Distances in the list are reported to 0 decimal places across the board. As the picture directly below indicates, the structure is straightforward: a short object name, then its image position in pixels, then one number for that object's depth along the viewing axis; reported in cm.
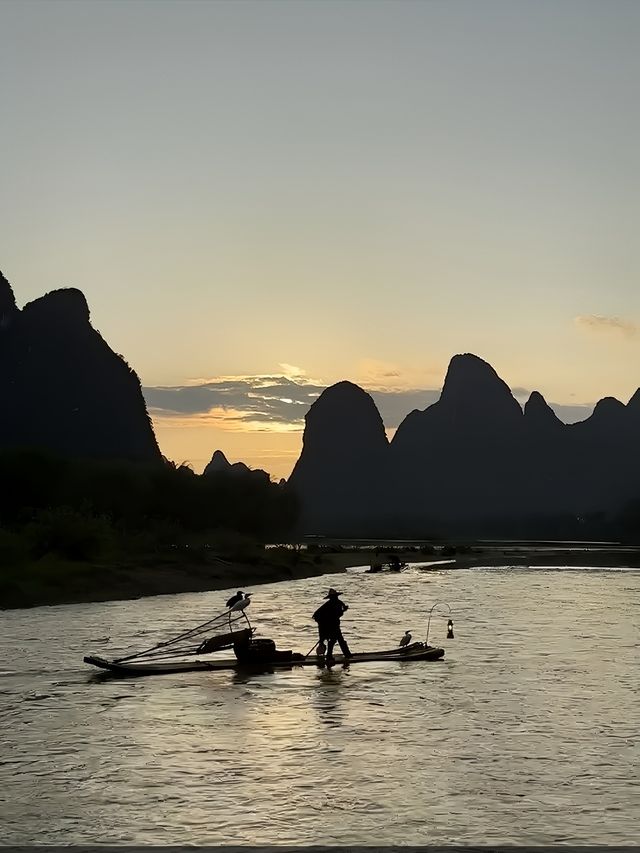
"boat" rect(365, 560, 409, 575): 9032
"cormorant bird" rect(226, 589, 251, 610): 2660
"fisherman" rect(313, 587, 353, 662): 2656
